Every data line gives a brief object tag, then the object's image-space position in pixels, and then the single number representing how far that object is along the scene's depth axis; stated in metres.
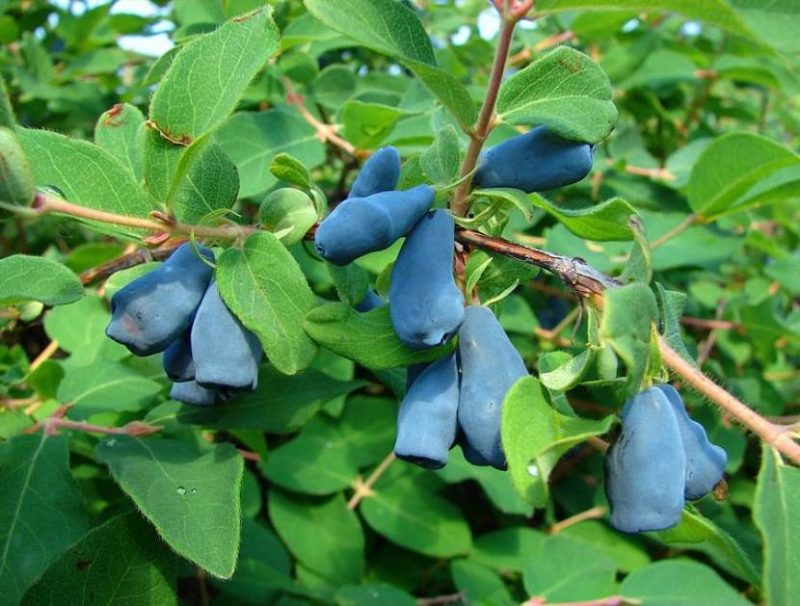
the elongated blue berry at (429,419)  0.13
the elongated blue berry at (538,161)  0.14
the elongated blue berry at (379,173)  0.14
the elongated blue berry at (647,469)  0.12
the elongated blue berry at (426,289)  0.13
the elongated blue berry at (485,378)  0.13
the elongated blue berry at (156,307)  0.14
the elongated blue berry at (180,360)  0.15
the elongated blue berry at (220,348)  0.13
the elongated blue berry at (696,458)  0.13
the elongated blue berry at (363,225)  0.12
